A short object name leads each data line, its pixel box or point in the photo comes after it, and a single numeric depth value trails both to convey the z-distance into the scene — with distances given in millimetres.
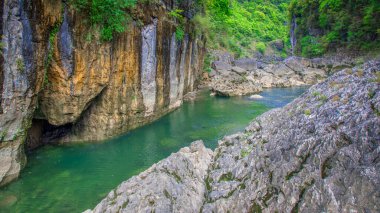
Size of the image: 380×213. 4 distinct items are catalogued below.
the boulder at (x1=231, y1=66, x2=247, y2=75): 30673
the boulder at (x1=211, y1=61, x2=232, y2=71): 31156
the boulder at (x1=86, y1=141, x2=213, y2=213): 4762
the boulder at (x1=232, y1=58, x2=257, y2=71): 35356
